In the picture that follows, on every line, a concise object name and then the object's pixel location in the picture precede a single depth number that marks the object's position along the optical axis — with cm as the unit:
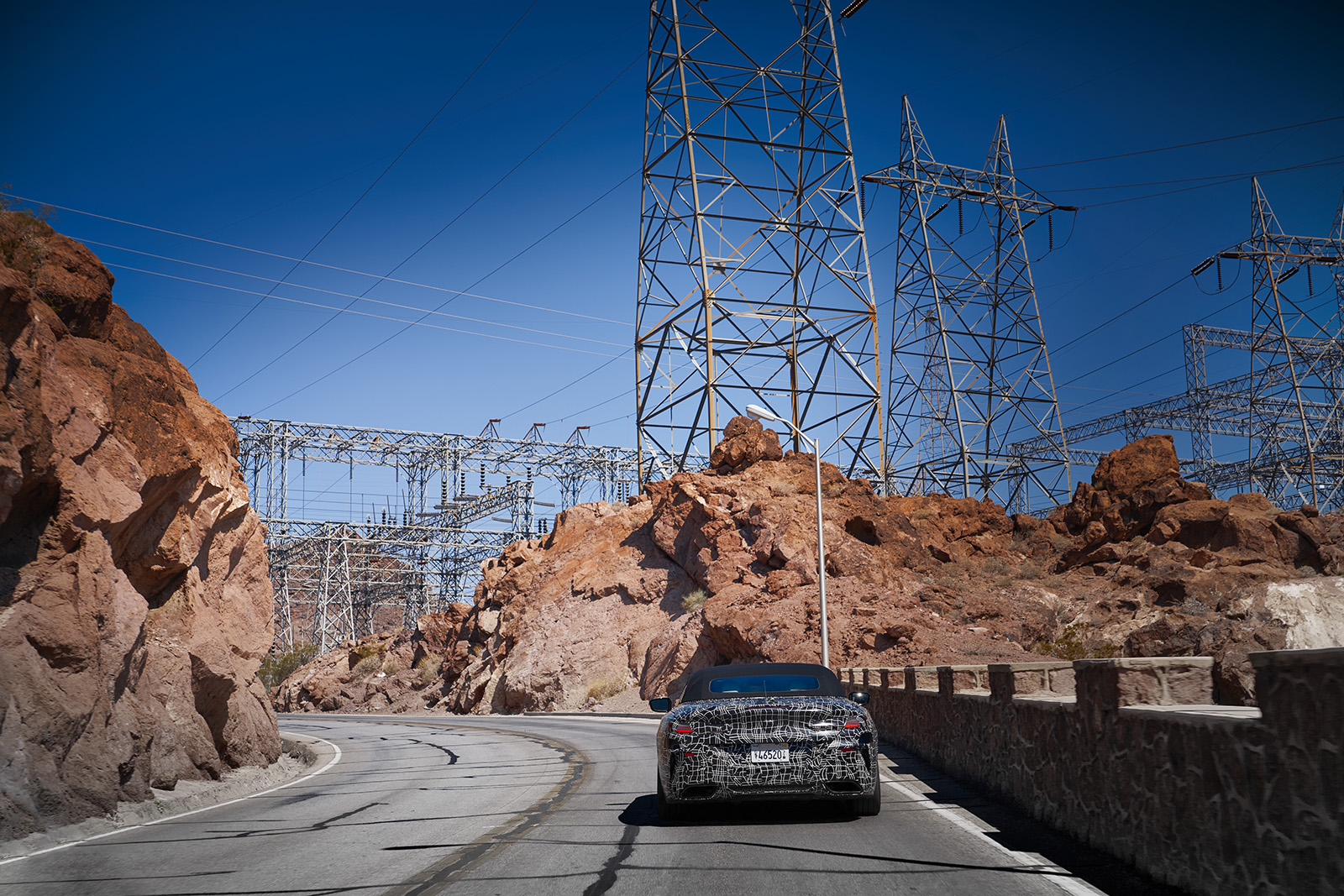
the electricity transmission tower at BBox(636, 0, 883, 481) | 3825
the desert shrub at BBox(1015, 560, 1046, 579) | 3503
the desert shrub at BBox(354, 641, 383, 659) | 6719
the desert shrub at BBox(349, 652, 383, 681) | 6575
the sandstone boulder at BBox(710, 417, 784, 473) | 4103
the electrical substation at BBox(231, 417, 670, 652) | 6293
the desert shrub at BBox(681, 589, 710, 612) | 3934
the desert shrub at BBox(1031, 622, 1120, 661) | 2391
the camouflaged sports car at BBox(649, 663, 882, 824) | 883
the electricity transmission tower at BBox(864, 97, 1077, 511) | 4488
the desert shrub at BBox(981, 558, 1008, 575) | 3594
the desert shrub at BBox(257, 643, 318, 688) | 7119
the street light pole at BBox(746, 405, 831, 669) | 2433
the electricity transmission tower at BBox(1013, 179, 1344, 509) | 4659
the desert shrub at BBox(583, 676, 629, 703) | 4041
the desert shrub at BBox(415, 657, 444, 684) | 5959
